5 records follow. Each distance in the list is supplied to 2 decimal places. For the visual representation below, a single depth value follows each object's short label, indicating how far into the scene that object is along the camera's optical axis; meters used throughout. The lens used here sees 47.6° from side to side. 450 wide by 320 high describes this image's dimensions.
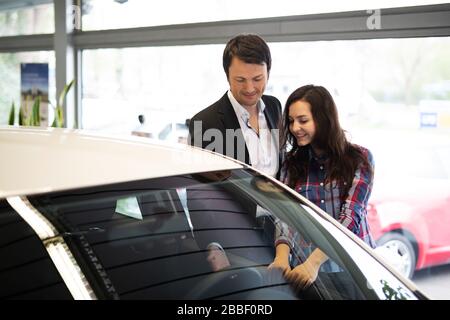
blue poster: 5.40
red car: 3.22
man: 2.22
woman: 1.93
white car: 1.26
